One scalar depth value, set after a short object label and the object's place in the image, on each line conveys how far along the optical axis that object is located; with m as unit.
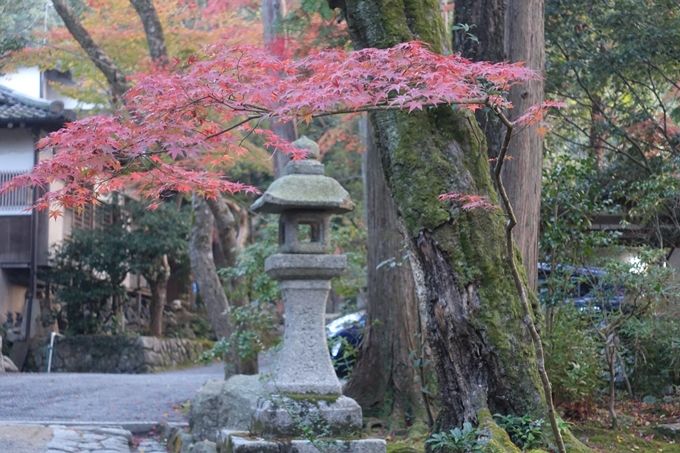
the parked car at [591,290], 7.68
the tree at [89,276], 19.03
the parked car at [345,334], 10.13
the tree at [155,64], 12.16
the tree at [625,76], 10.59
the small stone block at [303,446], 6.20
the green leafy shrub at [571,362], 7.21
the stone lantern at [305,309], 6.50
